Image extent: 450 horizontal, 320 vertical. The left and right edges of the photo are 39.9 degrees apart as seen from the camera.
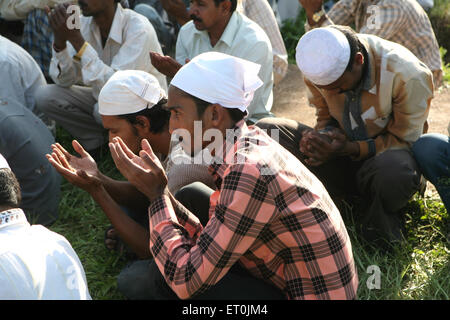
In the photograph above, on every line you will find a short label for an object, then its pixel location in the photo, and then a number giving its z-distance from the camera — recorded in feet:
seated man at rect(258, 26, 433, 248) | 10.54
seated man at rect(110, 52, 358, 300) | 7.11
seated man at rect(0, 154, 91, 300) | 6.50
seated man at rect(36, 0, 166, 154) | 14.87
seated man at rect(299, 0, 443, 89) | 13.47
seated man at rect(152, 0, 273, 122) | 13.85
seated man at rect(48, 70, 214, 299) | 9.53
